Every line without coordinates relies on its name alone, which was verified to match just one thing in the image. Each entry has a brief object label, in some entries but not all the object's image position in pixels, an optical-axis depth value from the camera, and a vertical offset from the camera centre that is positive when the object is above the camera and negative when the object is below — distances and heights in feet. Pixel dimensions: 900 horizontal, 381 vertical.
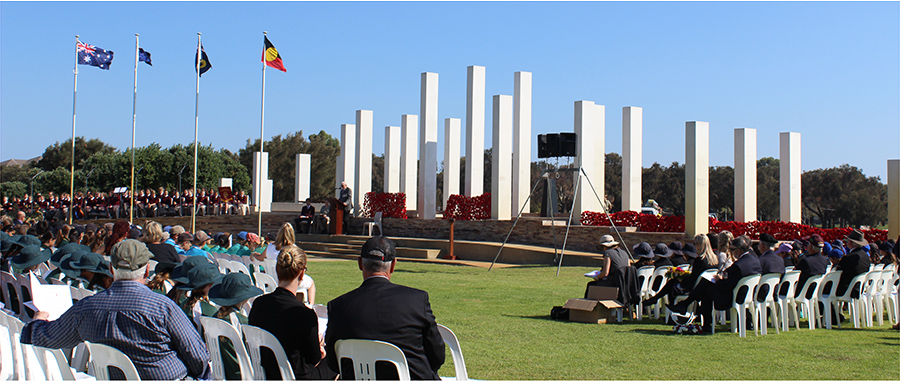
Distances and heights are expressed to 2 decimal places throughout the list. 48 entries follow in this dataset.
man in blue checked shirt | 13.29 -2.28
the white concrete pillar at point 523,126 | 81.92 +9.55
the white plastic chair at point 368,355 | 12.23 -2.48
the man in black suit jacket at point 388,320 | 12.94 -1.96
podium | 86.69 -1.04
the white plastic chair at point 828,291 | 31.37 -3.27
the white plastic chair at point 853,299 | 31.81 -3.58
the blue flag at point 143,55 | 91.71 +18.71
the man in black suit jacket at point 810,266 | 31.60 -2.17
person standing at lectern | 87.71 +1.12
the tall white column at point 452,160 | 90.53 +6.19
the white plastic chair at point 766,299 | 28.45 -3.28
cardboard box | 31.63 -4.09
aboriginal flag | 79.05 +16.16
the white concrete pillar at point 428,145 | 85.76 +7.62
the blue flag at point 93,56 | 88.22 +18.01
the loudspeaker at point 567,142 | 60.44 +5.77
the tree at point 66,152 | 280.92 +19.96
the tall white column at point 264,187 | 106.58 +3.00
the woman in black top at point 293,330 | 14.15 -2.36
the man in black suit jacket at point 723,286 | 28.09 -2.81
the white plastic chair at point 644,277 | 33.63 -2.92
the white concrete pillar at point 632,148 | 82.33 +7.35
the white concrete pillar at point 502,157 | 79.97 +5.89
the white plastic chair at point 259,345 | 13.51 -2.62
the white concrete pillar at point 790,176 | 76.28 +4.14
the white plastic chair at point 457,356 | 13.51 -2.68
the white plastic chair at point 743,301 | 27.84 -3.30
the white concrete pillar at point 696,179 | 65.00 +3.19
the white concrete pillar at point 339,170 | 104.88 +5.60
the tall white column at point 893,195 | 63.67 +1.93
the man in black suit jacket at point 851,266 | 32.12 -2.16
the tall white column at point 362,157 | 92.17 +6.50
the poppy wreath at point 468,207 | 80.74 +0.35
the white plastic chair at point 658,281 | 33.73 -3.14
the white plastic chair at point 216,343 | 13.53 -2.60
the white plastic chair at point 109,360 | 11.75 -2.51
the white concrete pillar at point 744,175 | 73.92 +4.07
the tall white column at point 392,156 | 96.02 +7.05
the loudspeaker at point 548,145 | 61.26 +5.59
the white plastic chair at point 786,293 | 29.68 -3.18
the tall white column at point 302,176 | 110.42 +4.72
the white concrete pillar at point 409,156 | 94.02 +6.81
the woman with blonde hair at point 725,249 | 31.73 -1.50
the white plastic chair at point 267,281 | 27.53 -2.80
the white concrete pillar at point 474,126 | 82.69 +9.66
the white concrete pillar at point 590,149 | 76.02 +6.66
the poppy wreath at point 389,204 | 86.99 +0.55
